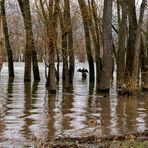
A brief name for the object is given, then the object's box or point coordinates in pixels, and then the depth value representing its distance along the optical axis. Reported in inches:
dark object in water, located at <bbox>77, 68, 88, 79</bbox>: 1627.3
